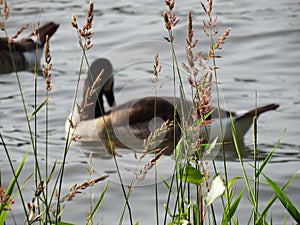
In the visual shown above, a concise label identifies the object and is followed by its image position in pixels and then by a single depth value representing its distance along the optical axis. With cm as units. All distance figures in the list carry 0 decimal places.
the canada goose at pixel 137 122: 1463
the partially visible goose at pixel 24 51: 2167
